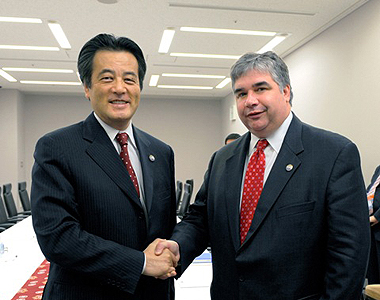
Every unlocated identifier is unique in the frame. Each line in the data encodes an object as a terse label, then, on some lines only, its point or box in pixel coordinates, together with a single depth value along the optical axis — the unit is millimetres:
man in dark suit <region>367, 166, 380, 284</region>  3588
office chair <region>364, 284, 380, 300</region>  1810
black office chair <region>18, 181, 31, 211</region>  6742
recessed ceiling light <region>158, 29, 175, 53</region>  5602
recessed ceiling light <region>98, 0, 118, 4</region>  4426
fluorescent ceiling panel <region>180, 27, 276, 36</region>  5438
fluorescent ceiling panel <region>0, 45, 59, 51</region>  6176
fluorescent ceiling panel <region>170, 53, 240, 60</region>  6801
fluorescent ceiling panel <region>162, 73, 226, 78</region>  8312
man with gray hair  1338
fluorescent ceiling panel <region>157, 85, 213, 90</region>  9672
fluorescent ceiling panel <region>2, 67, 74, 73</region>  7720
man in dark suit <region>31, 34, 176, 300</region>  1340
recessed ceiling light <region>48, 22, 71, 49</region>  5242
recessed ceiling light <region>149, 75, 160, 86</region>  8594
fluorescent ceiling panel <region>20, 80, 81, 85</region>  8922
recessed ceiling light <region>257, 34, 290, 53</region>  5845
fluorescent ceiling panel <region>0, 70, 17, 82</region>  8048
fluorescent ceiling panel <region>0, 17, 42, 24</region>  4945
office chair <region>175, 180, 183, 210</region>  7046
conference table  2176
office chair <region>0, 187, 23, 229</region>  5367
